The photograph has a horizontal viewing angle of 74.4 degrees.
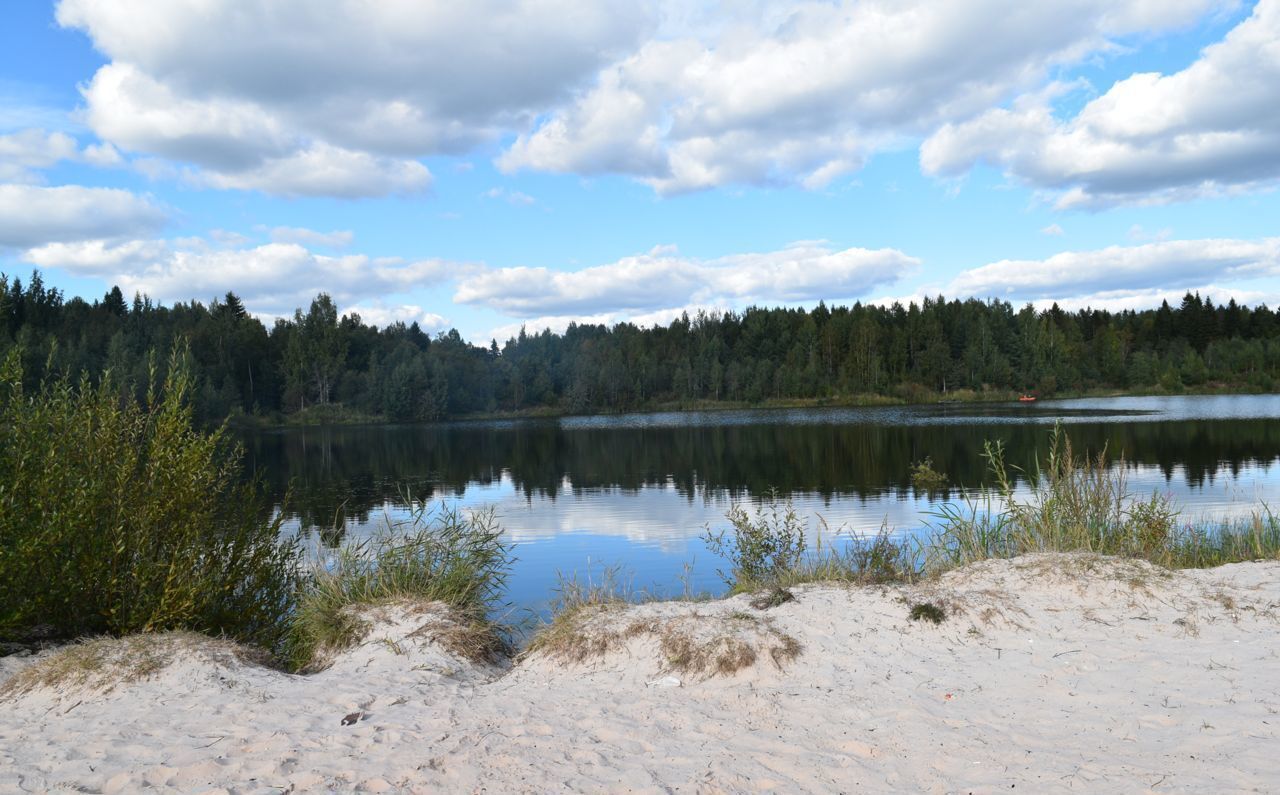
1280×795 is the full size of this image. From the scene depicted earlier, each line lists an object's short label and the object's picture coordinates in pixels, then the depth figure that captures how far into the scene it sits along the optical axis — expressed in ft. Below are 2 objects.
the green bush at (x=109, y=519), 26.58
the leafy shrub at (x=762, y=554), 37.19
